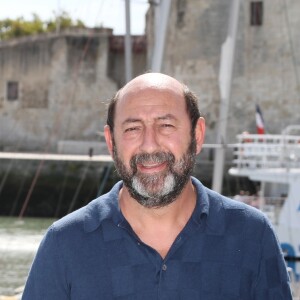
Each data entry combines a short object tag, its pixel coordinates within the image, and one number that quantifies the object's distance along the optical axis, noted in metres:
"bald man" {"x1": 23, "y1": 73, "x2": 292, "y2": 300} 2.12
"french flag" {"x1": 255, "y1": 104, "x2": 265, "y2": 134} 16.02
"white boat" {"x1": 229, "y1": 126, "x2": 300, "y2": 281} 10.84
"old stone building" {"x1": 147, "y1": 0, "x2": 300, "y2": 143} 24.05
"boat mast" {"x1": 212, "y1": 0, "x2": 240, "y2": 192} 10.57
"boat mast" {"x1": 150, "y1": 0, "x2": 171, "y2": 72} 10.55
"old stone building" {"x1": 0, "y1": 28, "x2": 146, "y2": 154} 27.27
